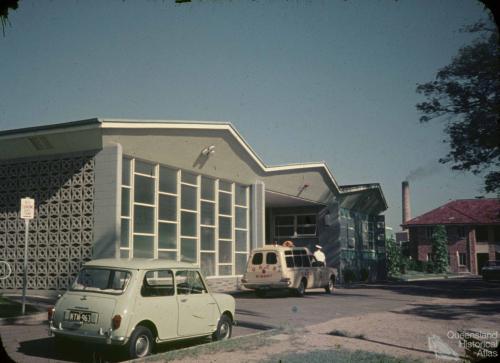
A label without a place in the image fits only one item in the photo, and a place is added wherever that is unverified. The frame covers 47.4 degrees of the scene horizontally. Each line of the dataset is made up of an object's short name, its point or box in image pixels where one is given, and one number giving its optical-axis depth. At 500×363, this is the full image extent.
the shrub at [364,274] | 37.47
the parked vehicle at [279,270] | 21.23
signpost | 13.15
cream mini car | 8.43
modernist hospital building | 17.75
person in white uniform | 25.91
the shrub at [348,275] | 34.41
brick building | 63.50
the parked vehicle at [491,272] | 42.97
